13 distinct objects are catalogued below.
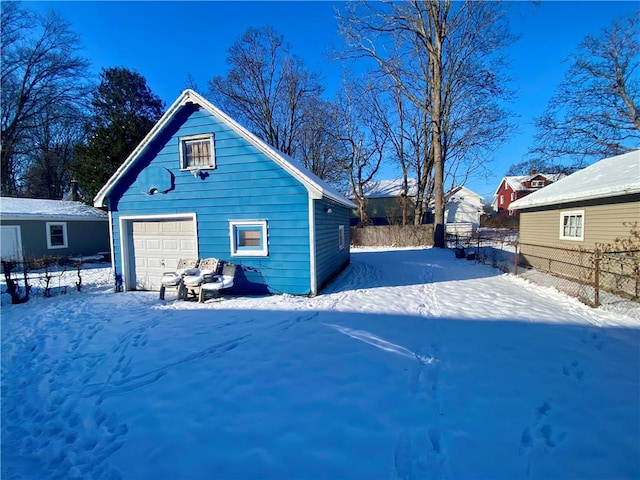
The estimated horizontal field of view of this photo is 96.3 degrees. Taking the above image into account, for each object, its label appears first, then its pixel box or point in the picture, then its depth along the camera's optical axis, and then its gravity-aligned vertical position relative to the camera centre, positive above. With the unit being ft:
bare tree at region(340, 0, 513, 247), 57.72 +33.60
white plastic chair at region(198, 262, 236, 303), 24.12 -4.78
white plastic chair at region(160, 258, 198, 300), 25.16 -4.36
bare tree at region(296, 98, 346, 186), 85.05 +25.51
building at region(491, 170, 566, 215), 131.44 +16.48
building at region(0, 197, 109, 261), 47.93 +0.14
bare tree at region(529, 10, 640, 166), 60.23 +25.19
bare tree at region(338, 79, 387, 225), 83.10 +22.19
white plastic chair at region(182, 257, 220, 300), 24.36 -4.27
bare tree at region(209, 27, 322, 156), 83.92 +38.37
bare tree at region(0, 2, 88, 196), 70.64 +36.58
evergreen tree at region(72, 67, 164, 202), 60.85 +22.42
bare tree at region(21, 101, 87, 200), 88.28 +21.83
